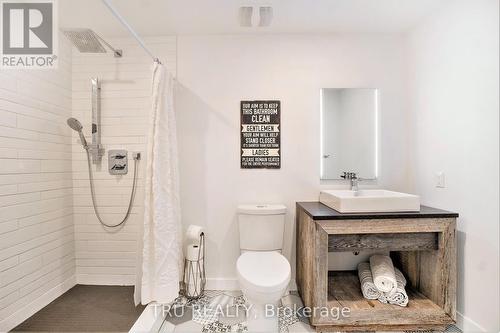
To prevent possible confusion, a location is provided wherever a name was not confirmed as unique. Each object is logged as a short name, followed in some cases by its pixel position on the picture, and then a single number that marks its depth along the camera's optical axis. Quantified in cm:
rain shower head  162
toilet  144
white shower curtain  158
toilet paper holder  192
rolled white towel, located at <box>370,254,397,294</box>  173
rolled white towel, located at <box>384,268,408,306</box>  167
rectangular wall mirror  214
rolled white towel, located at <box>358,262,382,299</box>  175
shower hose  208
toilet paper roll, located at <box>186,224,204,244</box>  194
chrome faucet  201
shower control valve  206
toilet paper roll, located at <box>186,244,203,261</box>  192
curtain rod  123
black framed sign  213
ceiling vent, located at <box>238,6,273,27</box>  177
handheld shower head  194
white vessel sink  164
